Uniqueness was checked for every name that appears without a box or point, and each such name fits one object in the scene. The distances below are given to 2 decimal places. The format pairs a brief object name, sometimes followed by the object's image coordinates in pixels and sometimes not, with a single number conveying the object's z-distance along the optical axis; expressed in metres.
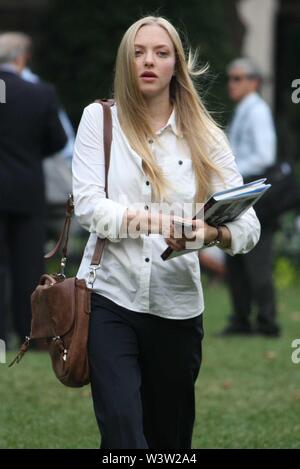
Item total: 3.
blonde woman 8.82
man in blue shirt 19.83
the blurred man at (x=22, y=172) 17.56
